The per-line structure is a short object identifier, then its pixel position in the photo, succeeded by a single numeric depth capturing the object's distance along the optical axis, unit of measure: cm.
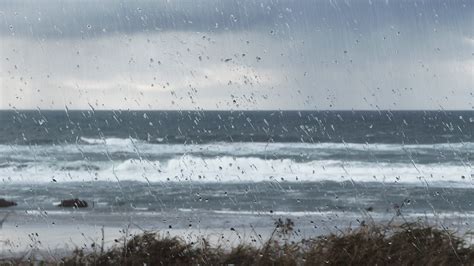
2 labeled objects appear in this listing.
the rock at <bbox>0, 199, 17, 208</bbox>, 2253
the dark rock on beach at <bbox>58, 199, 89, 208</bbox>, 2117
